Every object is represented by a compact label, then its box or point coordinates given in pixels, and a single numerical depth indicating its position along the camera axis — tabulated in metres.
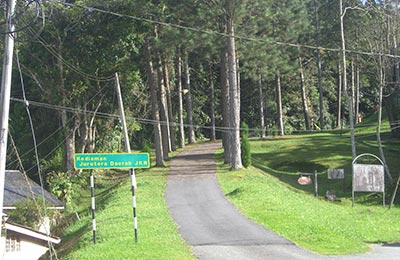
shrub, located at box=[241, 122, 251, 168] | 36.22
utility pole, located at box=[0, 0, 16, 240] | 14.11
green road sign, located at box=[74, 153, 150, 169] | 17.12
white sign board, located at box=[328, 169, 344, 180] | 32.41
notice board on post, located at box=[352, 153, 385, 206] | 29.41
